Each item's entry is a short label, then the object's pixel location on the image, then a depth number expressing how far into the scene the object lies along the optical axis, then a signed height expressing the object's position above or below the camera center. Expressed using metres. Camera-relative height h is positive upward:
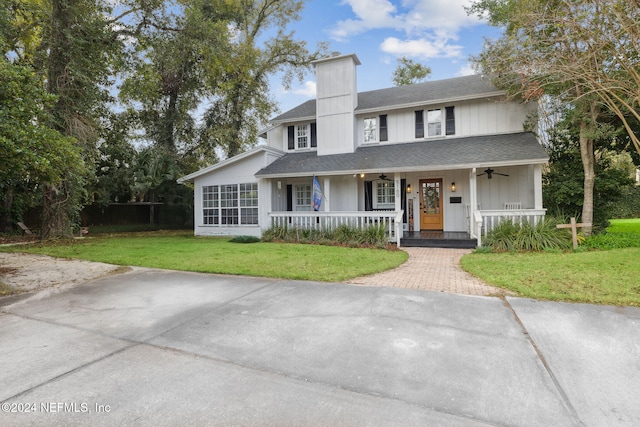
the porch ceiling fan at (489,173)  12.19 +1.34
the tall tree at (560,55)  8.24 +4.22
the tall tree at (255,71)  21.30 +9.74
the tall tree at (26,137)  5.98 +1.54
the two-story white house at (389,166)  12.02 +1.74
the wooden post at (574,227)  9.33 -0.56
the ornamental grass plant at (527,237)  9.56 -0.86
